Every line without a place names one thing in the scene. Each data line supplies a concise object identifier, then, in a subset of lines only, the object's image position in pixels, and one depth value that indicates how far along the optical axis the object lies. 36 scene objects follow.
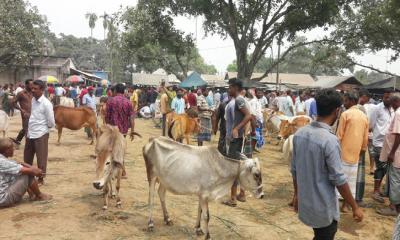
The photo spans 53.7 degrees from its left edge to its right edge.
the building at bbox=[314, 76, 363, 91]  35.88
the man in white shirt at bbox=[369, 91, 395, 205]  7.50
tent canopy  23.38
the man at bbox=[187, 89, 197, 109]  16.14
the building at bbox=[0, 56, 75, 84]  31.12
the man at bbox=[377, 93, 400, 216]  6.18
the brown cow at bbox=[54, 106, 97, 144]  11.89
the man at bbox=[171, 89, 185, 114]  13.67
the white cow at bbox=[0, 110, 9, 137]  11.31
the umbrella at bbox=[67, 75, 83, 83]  30.19
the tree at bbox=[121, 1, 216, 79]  22.38
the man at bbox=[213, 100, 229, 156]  7.36
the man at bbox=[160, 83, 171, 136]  14.93
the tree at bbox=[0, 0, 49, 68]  27.95
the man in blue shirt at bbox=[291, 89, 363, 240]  3.23
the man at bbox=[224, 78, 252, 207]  6.39
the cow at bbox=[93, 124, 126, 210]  5.91
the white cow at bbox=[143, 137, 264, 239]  5.10
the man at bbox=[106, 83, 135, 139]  7.22
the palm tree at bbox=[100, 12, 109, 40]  46.72
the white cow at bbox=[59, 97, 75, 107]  17.39
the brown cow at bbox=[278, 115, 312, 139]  11.79
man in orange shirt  6.18
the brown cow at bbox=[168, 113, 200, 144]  11.41
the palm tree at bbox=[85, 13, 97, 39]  65.88
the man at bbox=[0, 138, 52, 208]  5.91
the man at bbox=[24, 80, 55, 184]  7.01
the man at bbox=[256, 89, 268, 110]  15.05
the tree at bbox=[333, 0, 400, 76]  19.09
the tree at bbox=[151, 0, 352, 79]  19.72
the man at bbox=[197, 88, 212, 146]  11.92
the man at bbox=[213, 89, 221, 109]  20.80
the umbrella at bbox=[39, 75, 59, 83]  26.74
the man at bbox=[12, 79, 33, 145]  9.36
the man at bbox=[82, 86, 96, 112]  14.30
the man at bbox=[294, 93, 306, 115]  15.84
